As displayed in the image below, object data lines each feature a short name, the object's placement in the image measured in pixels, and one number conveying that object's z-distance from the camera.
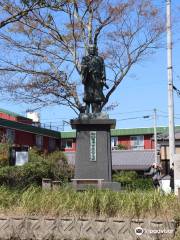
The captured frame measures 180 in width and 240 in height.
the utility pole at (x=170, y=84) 20.75
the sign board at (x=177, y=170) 12.91
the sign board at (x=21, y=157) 20.85
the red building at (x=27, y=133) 45.28
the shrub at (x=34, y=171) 22.19
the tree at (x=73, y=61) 24.44
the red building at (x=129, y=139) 57.84
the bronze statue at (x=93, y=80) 16.44
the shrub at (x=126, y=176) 24.33
